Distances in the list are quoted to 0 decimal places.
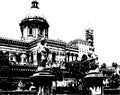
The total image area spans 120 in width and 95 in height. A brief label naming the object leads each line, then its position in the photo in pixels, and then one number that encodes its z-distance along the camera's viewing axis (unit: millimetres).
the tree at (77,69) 49188
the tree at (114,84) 31250
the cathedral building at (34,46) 62906
